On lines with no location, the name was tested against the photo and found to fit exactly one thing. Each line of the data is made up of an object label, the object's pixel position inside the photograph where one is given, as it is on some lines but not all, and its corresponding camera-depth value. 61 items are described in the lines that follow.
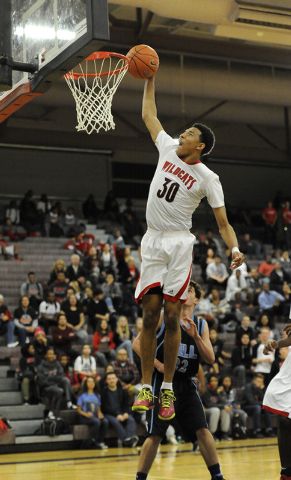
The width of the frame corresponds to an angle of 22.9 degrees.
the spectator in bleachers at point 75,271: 18.70
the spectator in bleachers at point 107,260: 19.89
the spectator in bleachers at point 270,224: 26.16
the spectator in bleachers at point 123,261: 20.22
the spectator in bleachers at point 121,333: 16.31
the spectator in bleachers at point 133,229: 23.53
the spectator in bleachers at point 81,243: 21.33
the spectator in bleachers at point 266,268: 22.05
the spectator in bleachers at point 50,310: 16.52
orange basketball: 6.53
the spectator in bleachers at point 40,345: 15.07
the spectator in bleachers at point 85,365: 14.84
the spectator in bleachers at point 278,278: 20.75
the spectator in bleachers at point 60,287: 17.78
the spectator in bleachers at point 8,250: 20.59
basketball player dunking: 6.21
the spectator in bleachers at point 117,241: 21.73
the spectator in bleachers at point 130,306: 18.12
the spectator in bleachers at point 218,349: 16.55
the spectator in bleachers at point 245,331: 17.17
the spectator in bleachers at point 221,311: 18.81
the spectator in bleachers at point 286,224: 25.39
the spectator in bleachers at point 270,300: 19.83
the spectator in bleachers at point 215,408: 15.05
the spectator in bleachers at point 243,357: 16.89
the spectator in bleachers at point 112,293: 18.20
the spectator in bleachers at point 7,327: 15.97
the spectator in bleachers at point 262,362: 16.62
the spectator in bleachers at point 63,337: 15.59
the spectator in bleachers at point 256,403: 15.95
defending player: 6.83
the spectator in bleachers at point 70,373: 14.70
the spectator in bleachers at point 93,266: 18.97
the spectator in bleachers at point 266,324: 18.20
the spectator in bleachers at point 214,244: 22.61
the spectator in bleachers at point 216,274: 20.47
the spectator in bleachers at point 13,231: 22.00
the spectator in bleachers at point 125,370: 14.87
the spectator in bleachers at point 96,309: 17.14
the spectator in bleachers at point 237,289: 19.70
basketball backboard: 5.74
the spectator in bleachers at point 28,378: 14.70
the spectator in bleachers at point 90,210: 25.38
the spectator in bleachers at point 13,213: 22.73
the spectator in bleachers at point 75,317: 16.30
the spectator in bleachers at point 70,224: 22.95
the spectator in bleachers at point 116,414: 14.22
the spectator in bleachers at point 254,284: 20.55
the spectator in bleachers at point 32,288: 17.92
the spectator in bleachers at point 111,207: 25.28
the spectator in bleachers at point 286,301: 19.88
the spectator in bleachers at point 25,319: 16.17
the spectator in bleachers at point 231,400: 15.49
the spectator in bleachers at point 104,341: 16.16
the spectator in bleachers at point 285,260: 22.62
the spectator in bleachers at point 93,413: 14.03
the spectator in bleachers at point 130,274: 19.50
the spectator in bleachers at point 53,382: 14.34
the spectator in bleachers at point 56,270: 18.34
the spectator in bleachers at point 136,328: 15.90
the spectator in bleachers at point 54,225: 22.88
